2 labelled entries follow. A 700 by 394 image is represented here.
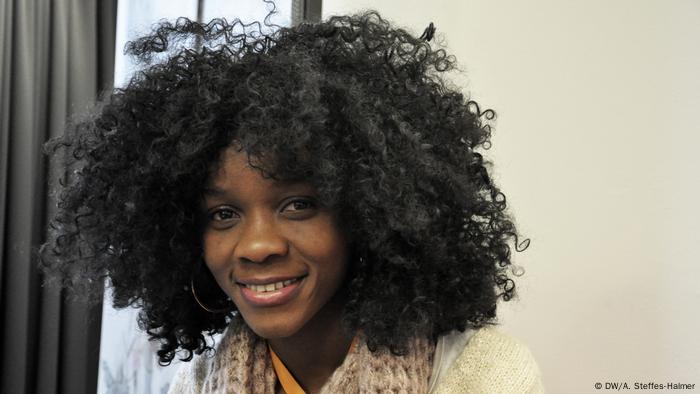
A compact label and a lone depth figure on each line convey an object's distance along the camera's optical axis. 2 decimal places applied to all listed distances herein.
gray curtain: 2.06
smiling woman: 1.20
